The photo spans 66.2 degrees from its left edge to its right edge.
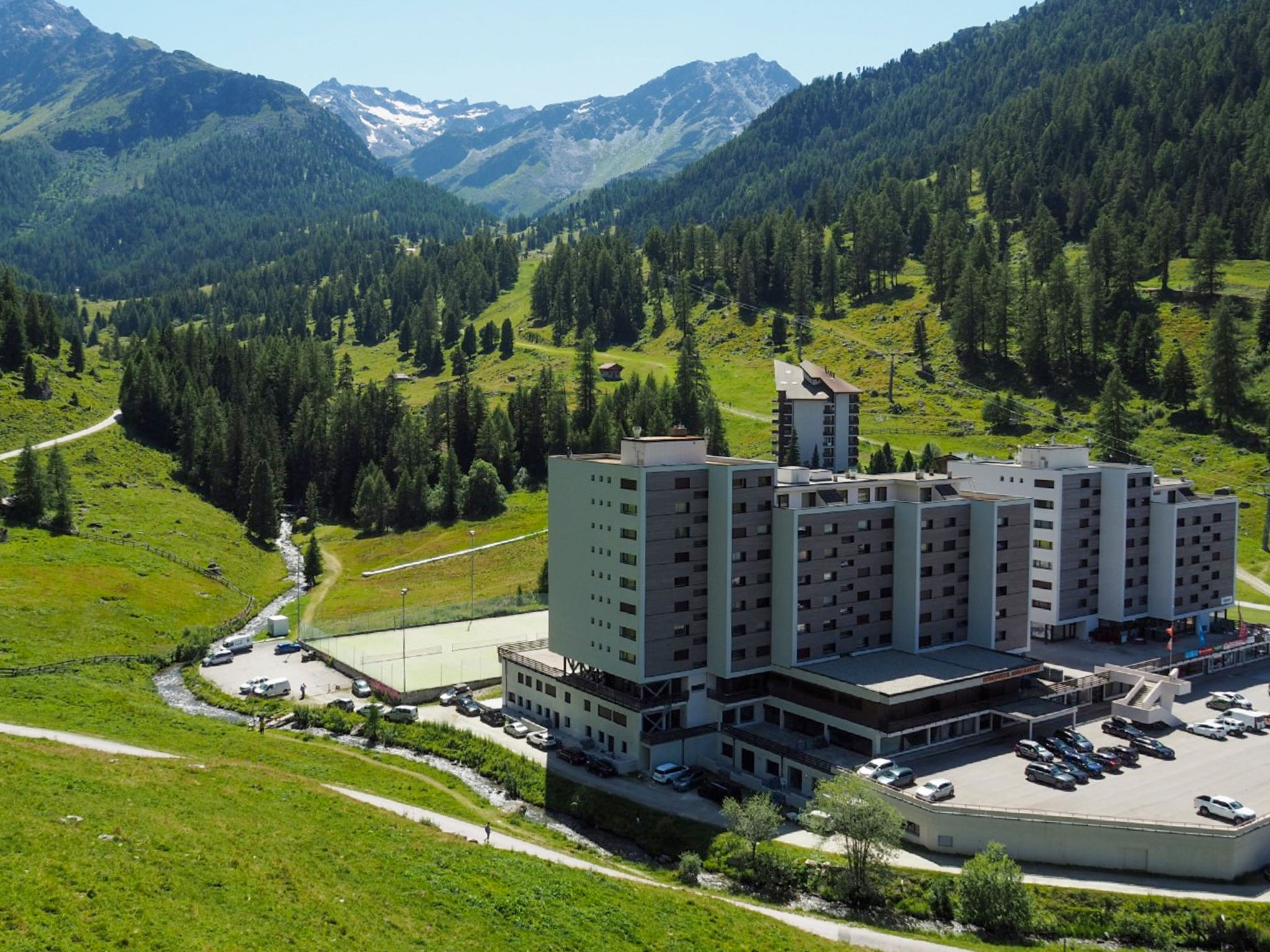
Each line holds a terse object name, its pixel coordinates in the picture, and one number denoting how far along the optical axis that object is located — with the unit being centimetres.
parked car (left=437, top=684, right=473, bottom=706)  7806
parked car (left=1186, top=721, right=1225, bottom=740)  6675
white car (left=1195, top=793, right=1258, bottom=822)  5191
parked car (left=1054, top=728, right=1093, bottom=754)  6328
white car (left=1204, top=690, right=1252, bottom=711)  7288
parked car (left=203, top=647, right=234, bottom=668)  8894
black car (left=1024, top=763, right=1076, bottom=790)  5716
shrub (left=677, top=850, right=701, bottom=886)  5094
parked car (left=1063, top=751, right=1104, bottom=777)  5938
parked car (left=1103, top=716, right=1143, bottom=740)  6638
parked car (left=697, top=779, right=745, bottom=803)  6012
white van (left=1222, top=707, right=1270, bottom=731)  6838
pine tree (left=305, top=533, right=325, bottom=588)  11869
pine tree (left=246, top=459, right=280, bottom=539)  13388
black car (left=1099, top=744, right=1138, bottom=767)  6147
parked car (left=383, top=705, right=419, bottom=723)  7381
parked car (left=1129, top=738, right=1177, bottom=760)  6291
